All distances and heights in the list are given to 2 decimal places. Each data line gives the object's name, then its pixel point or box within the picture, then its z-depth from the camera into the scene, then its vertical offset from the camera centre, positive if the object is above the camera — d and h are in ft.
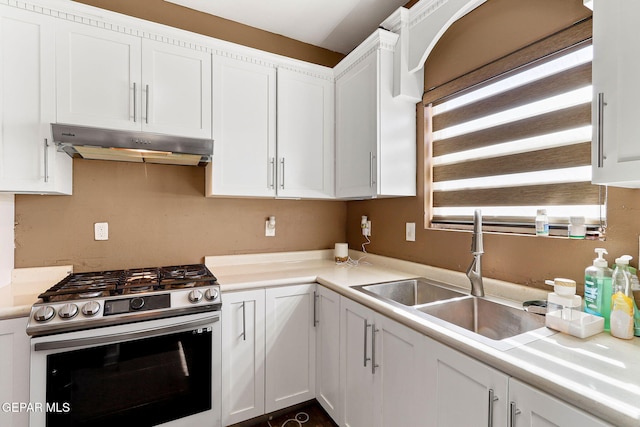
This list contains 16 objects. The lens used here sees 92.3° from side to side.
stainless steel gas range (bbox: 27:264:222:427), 4.45 -2.23
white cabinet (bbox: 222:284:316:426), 5.90 -2.80
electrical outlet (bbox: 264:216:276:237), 8.28 -0.37
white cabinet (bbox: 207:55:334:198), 6.70 +1.90
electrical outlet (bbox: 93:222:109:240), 6.58 -0.41
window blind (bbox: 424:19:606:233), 4.29 +1.24
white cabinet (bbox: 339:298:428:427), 4.01 -2.37
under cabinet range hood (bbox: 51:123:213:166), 5.18 +1.20
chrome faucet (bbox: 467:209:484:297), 4.98 -0.77
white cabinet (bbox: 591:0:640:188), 2.80 +1.15
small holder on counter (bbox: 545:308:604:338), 3.34 -1.23
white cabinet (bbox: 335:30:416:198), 6.45 +1.87
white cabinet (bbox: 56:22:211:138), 5.47 +2.48
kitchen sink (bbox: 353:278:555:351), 3.55 -1.47
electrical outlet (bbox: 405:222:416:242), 6.94 -0.44
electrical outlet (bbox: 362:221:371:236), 8.41 -0.45
